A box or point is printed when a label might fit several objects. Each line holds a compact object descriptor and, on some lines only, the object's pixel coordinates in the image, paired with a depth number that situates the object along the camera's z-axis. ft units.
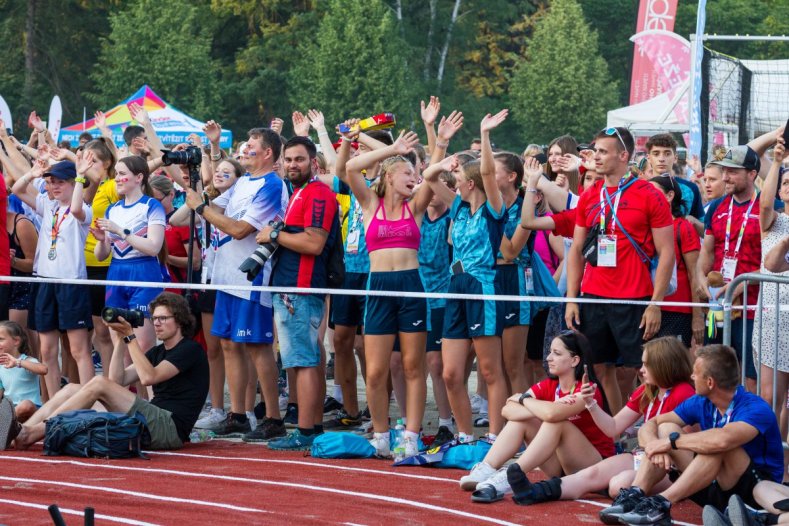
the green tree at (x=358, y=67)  311.89
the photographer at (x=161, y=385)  60.34
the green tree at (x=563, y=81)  357.83
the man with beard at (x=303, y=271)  61.35
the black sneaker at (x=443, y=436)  62.01
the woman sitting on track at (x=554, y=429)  50.14
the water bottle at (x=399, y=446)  58.38
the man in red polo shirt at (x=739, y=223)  57.32
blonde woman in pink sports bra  58.48
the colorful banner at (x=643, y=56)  232.51
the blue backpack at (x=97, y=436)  58.58
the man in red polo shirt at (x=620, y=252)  55.76
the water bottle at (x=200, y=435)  64.73
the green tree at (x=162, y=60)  309.68
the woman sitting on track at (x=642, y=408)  49.61
